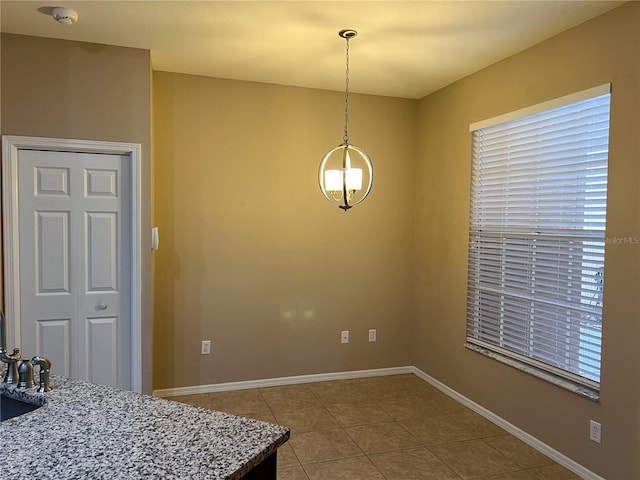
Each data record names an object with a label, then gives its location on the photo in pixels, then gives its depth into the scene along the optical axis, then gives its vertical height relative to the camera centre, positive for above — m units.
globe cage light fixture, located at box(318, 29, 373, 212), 3.02 +0.30
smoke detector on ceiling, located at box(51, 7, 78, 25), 2.68 +1.19
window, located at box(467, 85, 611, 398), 2.74 -0.08
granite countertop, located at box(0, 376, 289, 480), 1.11 -0.58
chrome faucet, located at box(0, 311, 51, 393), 1.56 -0.50
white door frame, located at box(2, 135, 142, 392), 3.06 +0.11
